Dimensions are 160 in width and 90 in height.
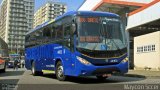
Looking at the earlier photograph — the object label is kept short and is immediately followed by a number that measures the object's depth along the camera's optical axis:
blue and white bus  8.88
